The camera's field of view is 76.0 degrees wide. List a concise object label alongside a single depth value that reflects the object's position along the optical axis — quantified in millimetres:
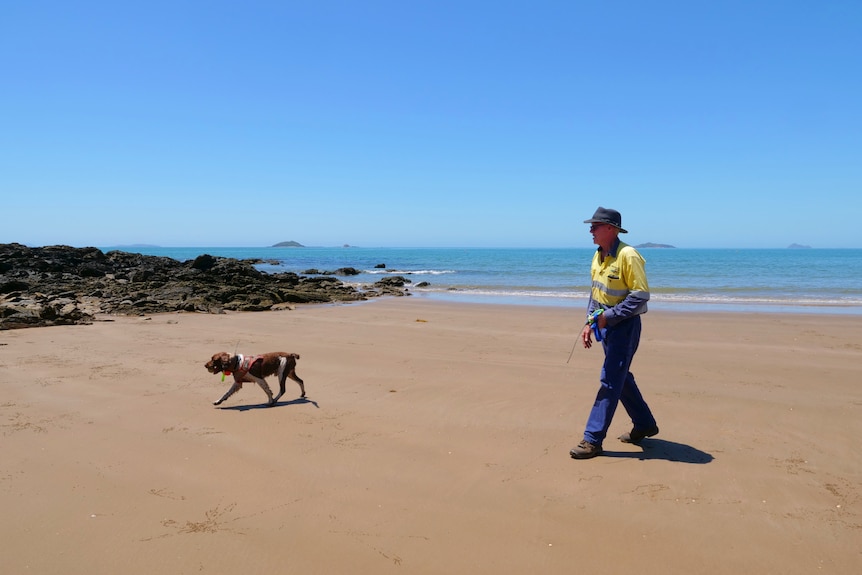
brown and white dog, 6246
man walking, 4449
